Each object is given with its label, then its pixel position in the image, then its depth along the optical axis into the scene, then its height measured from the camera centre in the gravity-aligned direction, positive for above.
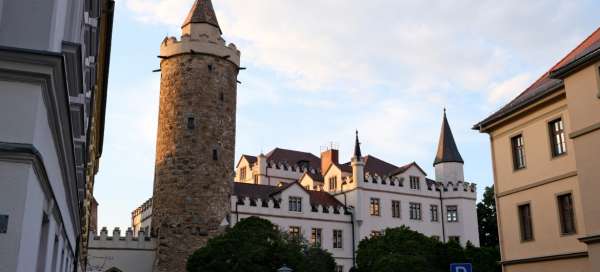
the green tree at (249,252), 31.66 +1.71
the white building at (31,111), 4.89 +1.46
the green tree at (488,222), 58.59 +5.76
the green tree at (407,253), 33.69 +1.85
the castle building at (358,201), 45.50 +6.30
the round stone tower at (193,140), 38.28 +8.93
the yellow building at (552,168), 16.66 +3.50
